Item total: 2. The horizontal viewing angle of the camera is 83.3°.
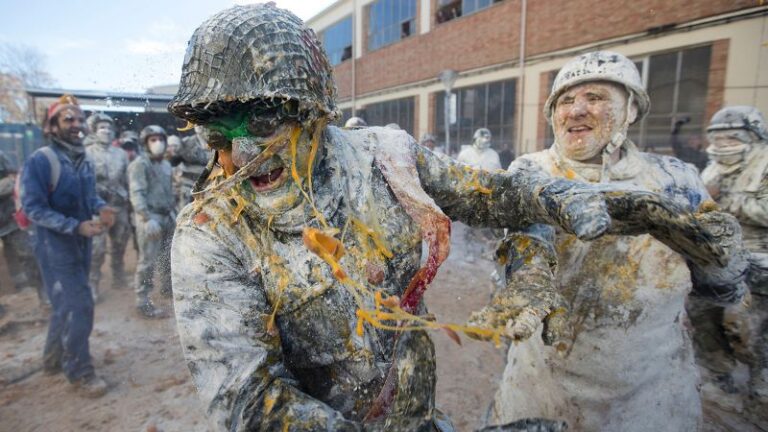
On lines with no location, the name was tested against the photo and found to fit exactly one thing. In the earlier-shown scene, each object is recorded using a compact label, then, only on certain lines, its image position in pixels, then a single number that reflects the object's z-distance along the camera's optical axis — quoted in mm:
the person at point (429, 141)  10596
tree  22984
